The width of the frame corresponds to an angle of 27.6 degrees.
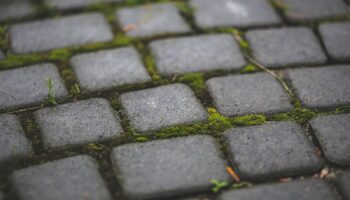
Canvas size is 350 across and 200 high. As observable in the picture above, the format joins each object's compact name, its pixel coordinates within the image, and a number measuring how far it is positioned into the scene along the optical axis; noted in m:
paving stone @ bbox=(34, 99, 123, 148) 0.99
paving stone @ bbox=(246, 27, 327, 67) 1.13
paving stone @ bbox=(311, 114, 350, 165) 0.97
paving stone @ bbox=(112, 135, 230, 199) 0.93
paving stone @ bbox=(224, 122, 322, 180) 0.95
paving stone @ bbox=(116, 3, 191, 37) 1.19
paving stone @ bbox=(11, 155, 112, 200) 0.93
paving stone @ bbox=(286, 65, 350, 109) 1.05
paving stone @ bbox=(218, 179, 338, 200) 0.93
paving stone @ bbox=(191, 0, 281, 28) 1.21
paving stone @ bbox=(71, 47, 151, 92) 1.08
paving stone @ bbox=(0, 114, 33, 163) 0.97
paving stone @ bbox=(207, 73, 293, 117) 1.04
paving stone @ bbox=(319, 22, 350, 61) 1.14
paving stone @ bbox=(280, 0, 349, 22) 1.23
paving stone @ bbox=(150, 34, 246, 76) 1.11
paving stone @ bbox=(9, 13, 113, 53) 1.15
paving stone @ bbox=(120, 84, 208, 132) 1.02
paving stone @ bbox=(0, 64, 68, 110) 1.05
